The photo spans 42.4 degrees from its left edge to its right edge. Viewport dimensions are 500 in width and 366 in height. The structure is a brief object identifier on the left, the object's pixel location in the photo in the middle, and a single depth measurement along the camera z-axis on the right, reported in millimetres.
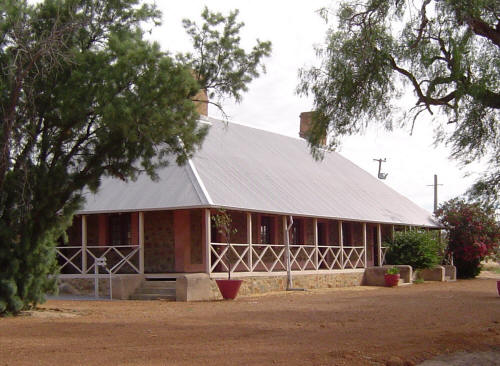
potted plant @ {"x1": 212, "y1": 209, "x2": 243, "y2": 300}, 15852
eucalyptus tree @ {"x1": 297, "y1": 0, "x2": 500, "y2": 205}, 10102
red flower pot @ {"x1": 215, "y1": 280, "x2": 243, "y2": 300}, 15844
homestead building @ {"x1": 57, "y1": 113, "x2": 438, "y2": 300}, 16625
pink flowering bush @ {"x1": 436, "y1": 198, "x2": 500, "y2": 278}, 27016
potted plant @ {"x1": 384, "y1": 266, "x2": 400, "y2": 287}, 22219
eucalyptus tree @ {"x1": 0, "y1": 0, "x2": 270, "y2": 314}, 10664
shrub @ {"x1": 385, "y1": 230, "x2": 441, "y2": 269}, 24656
